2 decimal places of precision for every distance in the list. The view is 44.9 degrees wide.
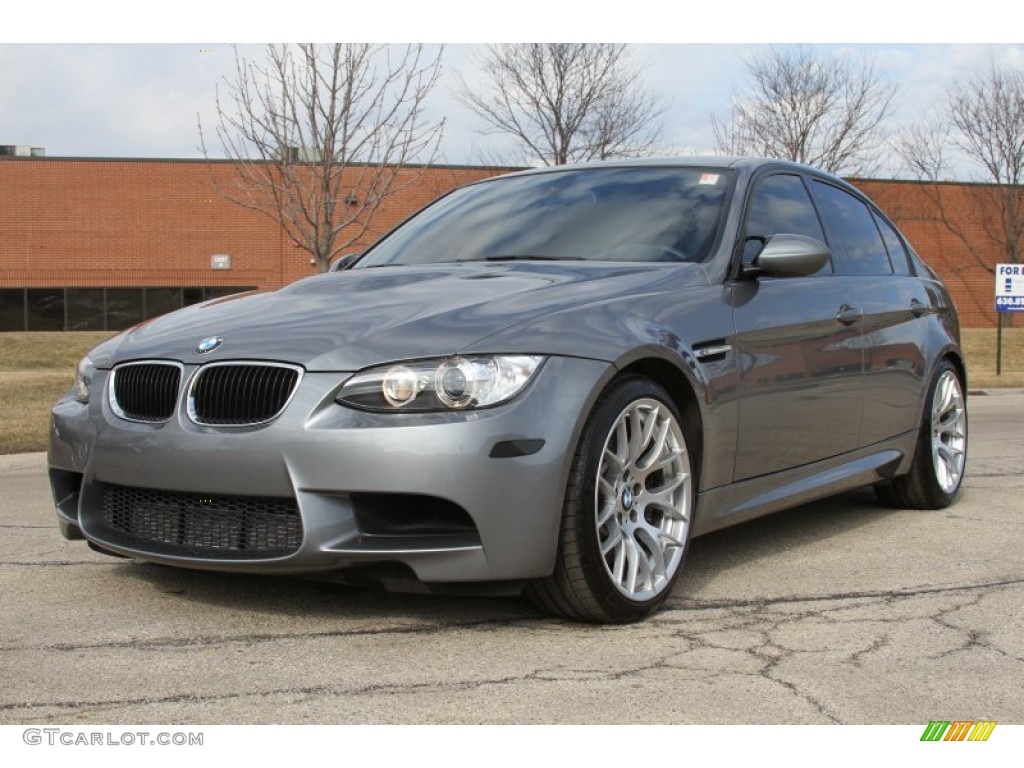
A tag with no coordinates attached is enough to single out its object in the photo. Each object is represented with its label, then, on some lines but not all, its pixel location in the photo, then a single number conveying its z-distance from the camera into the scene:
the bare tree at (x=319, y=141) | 14.82
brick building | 38.59
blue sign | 20.44
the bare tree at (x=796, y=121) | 30.55
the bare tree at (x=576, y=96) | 26.36
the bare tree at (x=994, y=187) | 36.69
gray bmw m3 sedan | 3.57
